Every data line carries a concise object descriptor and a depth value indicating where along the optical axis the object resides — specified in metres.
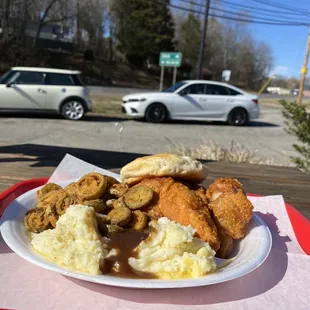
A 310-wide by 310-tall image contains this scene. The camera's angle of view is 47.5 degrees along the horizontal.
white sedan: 13.48
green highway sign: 18.67
